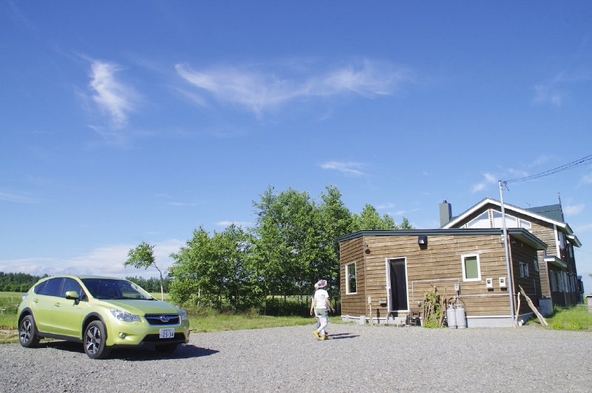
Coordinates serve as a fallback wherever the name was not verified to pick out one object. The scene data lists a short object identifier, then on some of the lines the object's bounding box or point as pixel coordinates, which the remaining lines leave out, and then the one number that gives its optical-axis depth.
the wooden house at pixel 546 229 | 26.45
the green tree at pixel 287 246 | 30.05
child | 12.52
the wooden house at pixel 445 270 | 16.53
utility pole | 16.16
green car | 8.16
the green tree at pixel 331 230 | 33.56
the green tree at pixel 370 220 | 40.90
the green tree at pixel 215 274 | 27.48
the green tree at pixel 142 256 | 33.78
